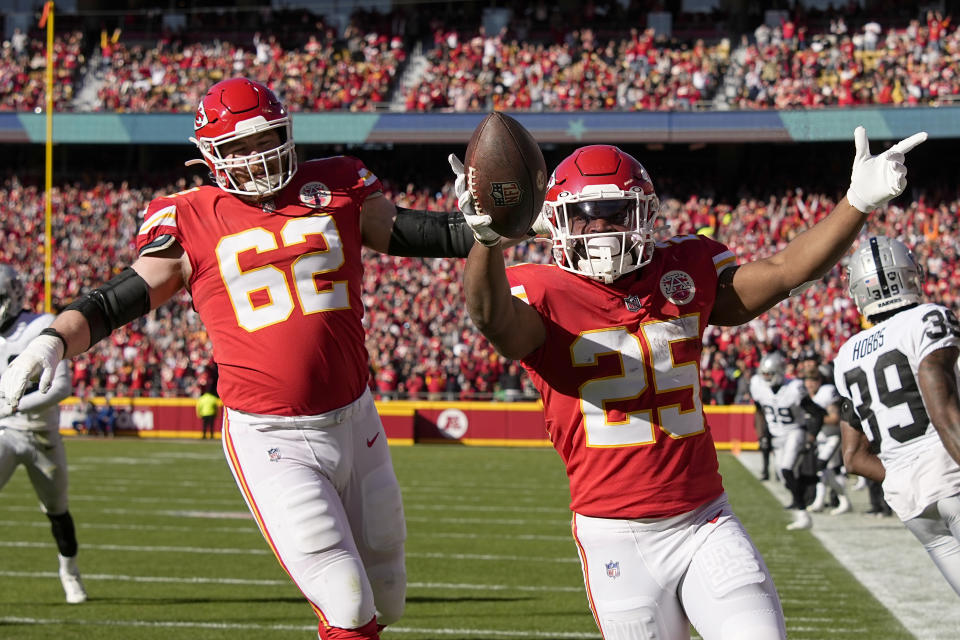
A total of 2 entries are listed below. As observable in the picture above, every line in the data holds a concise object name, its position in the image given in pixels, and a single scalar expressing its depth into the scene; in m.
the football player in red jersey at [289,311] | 7.71
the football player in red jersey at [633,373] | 6.52
